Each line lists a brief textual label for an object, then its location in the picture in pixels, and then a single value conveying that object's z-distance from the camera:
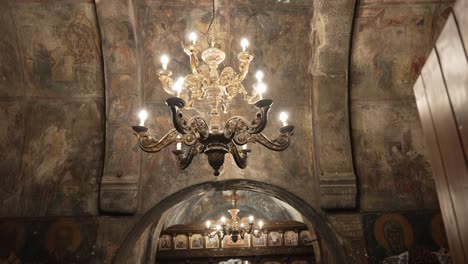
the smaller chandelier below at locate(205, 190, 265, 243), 9.75
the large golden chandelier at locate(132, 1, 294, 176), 4.24
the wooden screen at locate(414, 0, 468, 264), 1.83
